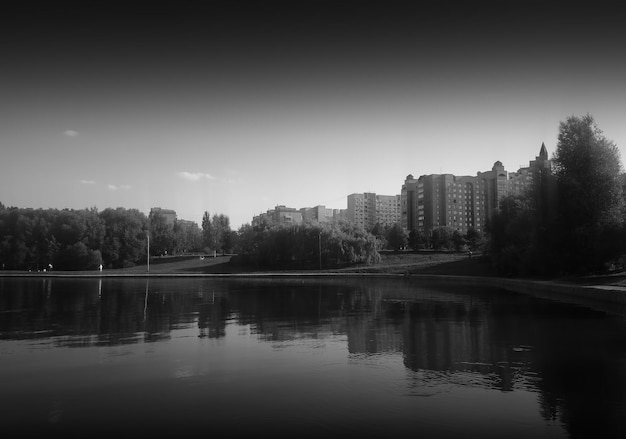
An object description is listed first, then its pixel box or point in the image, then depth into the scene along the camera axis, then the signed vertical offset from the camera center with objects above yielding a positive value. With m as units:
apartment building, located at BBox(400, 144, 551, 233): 148.75 +16.57
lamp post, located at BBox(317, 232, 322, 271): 80.18 +1.29
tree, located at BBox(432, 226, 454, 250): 109.94 +2.45
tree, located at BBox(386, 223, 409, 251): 112.12 +2.71
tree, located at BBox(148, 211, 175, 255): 116.06 +3.17
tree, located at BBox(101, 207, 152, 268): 95.38 +1.88
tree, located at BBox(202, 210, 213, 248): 132.25 +4.81
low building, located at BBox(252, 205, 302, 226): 189.69 +13.60
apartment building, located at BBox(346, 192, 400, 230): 192.25 +16.29
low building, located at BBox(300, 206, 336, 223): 195.95 +14.27
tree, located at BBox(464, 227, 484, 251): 101.84 +2.73
